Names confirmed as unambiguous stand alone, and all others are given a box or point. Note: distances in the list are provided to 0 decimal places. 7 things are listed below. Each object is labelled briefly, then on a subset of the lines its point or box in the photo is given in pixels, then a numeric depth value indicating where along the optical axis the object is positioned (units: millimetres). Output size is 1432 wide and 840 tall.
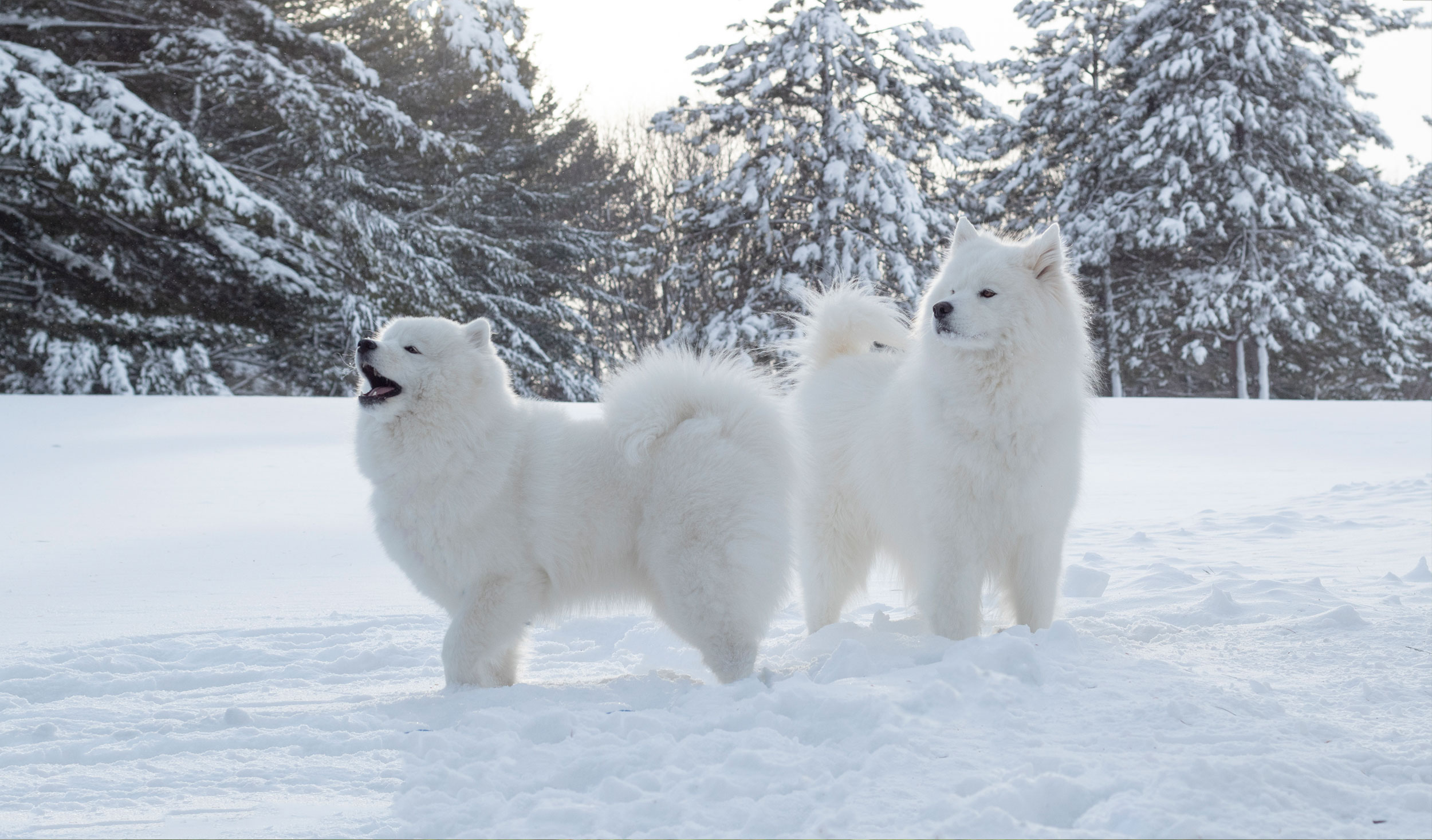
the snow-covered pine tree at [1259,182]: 22406
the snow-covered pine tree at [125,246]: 13281
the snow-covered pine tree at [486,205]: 20438
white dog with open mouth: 3316
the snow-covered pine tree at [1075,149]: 24859
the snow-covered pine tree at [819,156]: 19031
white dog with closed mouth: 3609
